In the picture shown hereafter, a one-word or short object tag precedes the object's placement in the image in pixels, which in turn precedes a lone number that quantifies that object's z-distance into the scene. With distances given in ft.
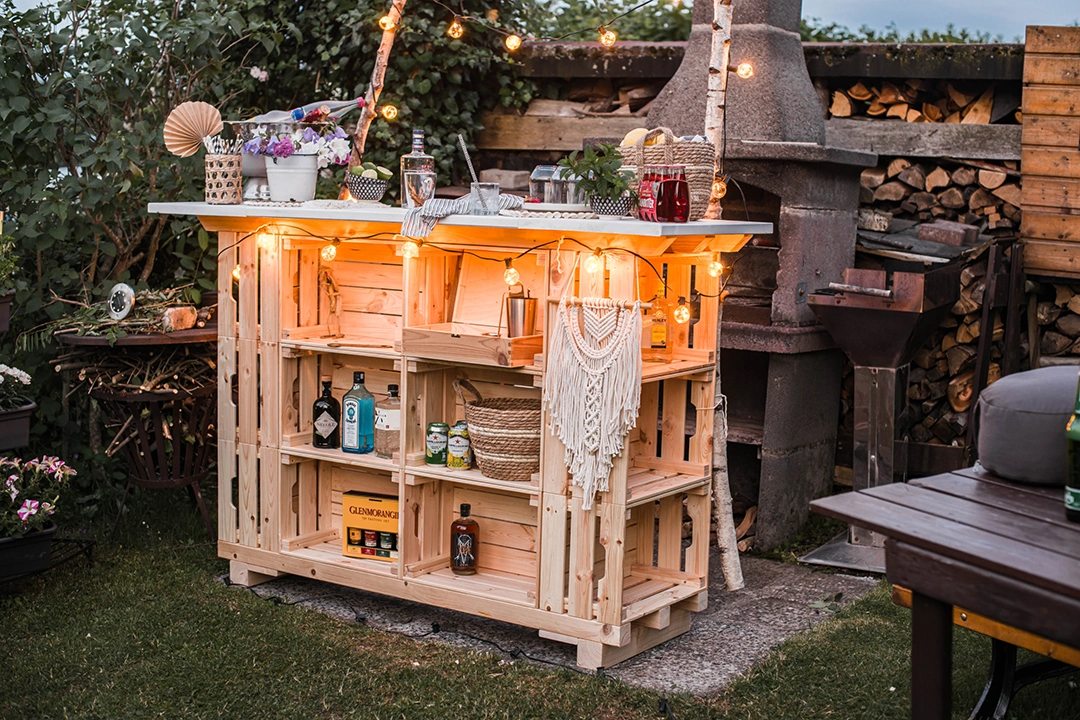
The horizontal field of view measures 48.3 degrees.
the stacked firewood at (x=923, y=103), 17.92
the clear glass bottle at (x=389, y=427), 14.48
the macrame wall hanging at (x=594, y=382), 12.32
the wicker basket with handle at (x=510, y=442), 13.32
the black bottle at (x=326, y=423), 14.94
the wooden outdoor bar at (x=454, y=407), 12.85
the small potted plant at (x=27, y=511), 14.56
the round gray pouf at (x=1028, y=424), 8.59
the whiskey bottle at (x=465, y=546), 14.20
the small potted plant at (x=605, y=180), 12.51
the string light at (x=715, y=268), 13.67
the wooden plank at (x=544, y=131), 20.24
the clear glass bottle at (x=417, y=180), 13.67
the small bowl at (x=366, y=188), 14.69
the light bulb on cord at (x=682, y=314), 13.62
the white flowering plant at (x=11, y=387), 14.83
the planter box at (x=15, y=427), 14.57
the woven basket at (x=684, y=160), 12.78
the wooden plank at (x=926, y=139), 17.54
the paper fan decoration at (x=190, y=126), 15.11
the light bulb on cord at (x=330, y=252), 14.37
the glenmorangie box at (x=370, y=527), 14.79
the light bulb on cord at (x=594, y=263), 12.56
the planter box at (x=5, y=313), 14.42
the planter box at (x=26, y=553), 14.53
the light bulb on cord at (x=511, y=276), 13.01
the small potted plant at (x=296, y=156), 14.74
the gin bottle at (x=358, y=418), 14.66
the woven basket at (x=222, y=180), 14.97
